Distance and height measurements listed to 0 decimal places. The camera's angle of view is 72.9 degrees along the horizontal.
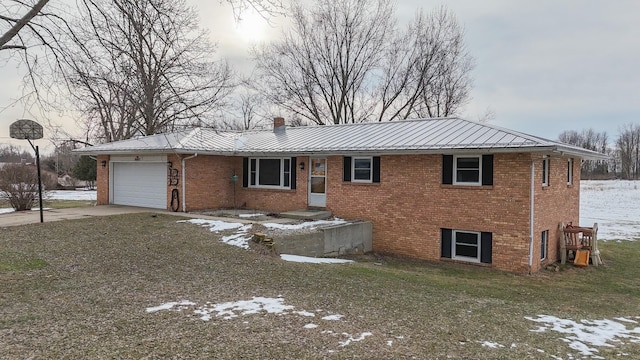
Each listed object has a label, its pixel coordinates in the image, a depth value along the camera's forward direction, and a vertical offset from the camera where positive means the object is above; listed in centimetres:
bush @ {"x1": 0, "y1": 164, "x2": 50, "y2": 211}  1852 -63
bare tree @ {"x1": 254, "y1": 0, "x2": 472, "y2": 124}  3067 +779
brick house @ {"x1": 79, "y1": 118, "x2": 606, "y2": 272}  1202 -13
